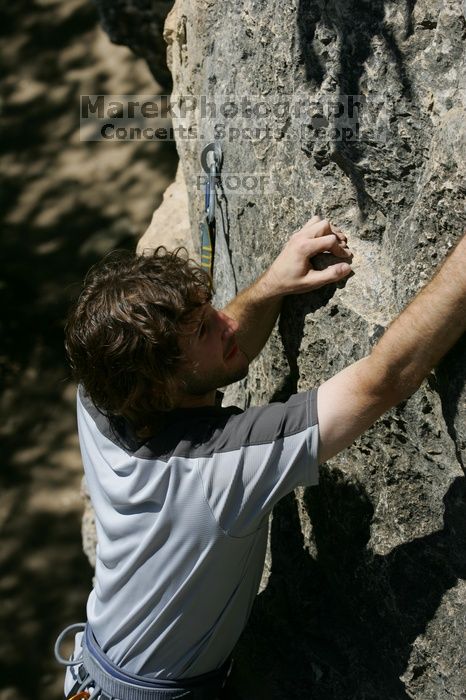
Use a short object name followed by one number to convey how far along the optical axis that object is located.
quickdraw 2.63
